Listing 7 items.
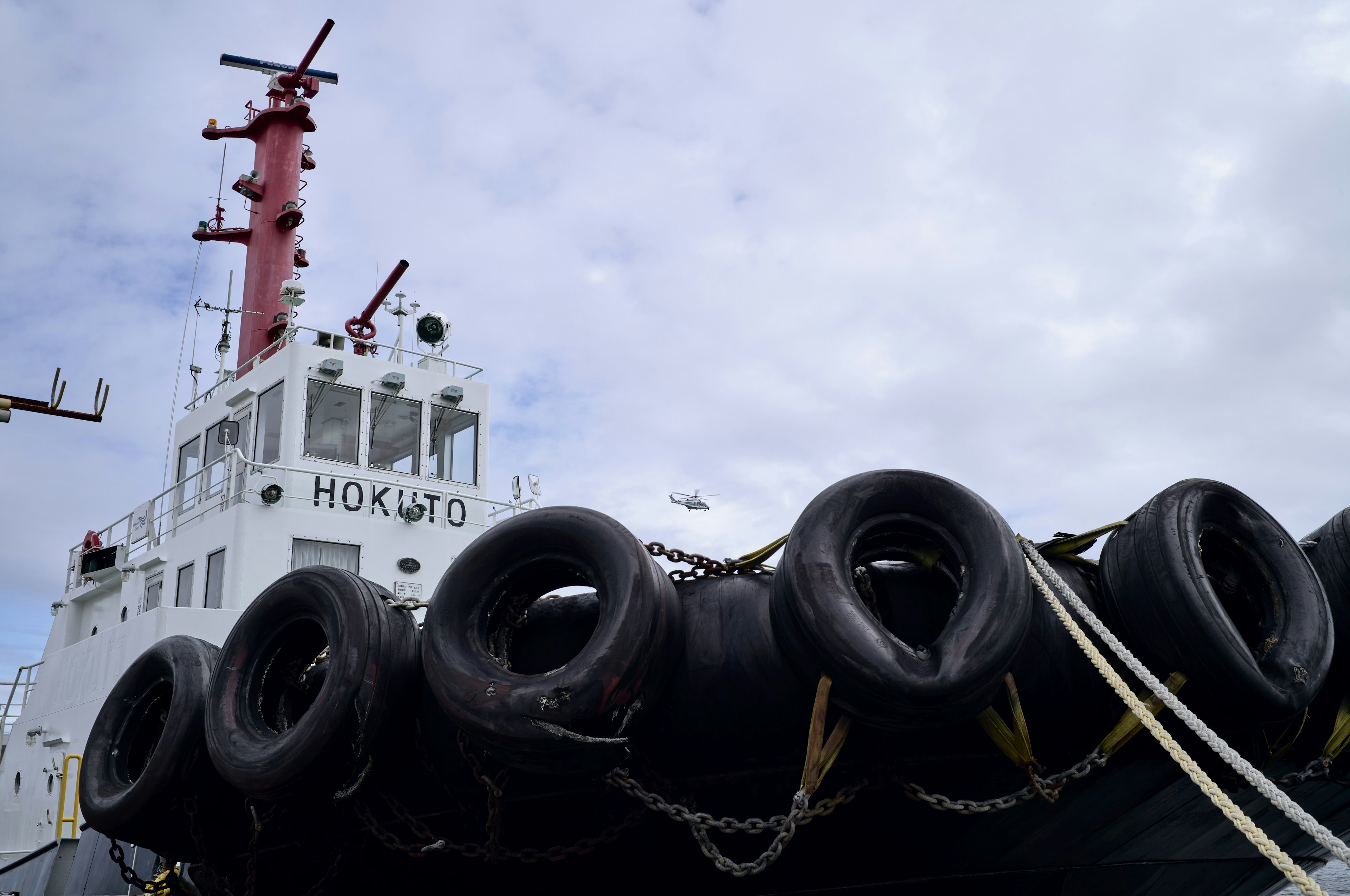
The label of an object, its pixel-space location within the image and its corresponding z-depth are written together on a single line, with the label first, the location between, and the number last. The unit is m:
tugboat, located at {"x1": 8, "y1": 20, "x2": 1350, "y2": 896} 3.64
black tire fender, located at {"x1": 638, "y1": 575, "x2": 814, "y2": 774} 3.96
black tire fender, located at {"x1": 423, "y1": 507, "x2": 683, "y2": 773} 3.61
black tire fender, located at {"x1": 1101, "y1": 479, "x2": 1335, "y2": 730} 3.70
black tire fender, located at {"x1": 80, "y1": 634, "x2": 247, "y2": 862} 4.92
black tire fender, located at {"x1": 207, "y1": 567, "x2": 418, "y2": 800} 4.14
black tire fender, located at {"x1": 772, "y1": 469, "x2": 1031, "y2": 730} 3.43
